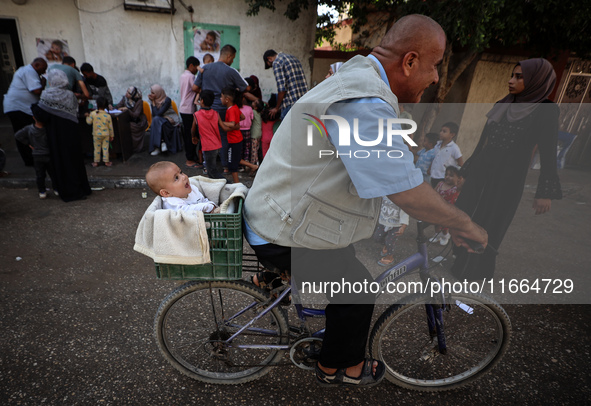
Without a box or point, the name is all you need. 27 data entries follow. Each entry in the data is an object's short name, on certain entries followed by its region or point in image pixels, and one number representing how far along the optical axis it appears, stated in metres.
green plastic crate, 1.74
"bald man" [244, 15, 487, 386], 1.36
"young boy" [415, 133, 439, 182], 4.56
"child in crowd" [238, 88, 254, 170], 6.20
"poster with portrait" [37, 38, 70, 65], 8.09
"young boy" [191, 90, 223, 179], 5.37
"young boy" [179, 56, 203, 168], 6.82
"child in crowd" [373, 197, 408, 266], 3.76
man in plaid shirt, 5.54
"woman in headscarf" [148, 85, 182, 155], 7.39
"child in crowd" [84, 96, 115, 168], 6.23
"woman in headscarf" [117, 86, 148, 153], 7.35
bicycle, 2.07
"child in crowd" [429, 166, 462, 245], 4.03
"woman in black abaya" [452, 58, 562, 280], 3.07
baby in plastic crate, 1.95
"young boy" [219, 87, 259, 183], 5.43
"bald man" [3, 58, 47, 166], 6.14
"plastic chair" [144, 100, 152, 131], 8.12
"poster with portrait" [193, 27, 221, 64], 8.09
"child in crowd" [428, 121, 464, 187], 4.30
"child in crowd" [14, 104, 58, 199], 4.76
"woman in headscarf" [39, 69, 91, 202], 4.65
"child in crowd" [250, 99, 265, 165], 6.56
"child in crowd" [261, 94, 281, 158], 6.49
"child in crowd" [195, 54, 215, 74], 7.30
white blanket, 1.67
